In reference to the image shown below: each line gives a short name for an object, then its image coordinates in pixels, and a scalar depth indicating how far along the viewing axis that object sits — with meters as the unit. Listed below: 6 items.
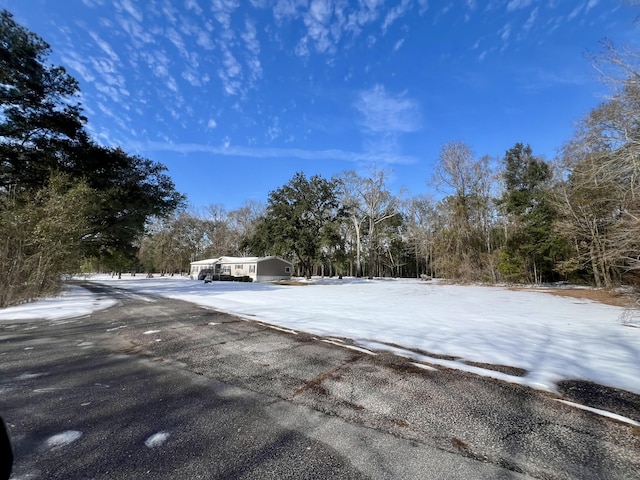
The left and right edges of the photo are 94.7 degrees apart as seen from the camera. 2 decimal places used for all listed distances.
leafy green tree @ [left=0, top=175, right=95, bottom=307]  8.55
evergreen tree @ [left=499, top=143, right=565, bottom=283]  21.89
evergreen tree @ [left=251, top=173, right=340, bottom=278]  28.34
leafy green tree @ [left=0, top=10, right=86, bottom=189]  11.41
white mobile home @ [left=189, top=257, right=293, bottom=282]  34.56
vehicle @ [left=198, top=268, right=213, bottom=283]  36.34
